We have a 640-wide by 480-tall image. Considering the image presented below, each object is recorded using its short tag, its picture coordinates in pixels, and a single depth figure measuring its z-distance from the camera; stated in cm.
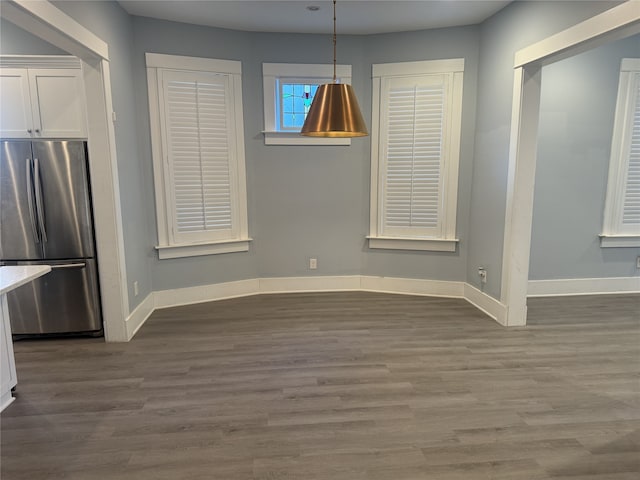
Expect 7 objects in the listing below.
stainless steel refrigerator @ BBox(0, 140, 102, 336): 320
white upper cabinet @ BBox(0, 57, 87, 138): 317
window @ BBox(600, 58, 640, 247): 431
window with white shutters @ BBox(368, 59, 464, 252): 429
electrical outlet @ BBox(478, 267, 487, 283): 411
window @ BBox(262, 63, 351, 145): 436
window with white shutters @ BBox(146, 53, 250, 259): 403
